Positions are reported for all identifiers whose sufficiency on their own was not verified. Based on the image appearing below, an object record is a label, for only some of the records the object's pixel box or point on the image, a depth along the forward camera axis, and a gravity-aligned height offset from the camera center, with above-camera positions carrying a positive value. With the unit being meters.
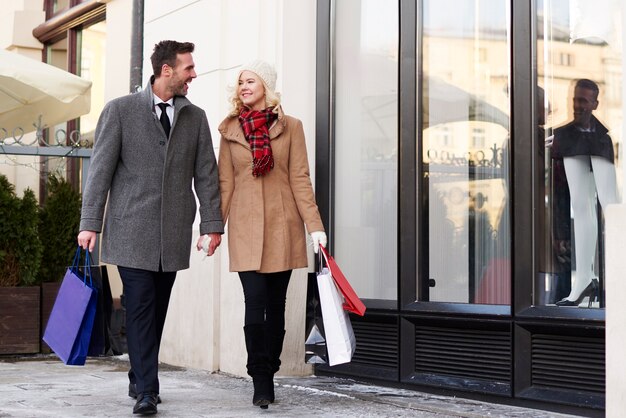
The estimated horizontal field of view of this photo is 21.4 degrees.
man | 8.01 +0.39
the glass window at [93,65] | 16.60 +2.14
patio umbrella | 12.47 +1.40
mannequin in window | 8.30 +0.53
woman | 8.30 +0.35
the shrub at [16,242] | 12.70 +0.23
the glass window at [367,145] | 10.20 +0.82
